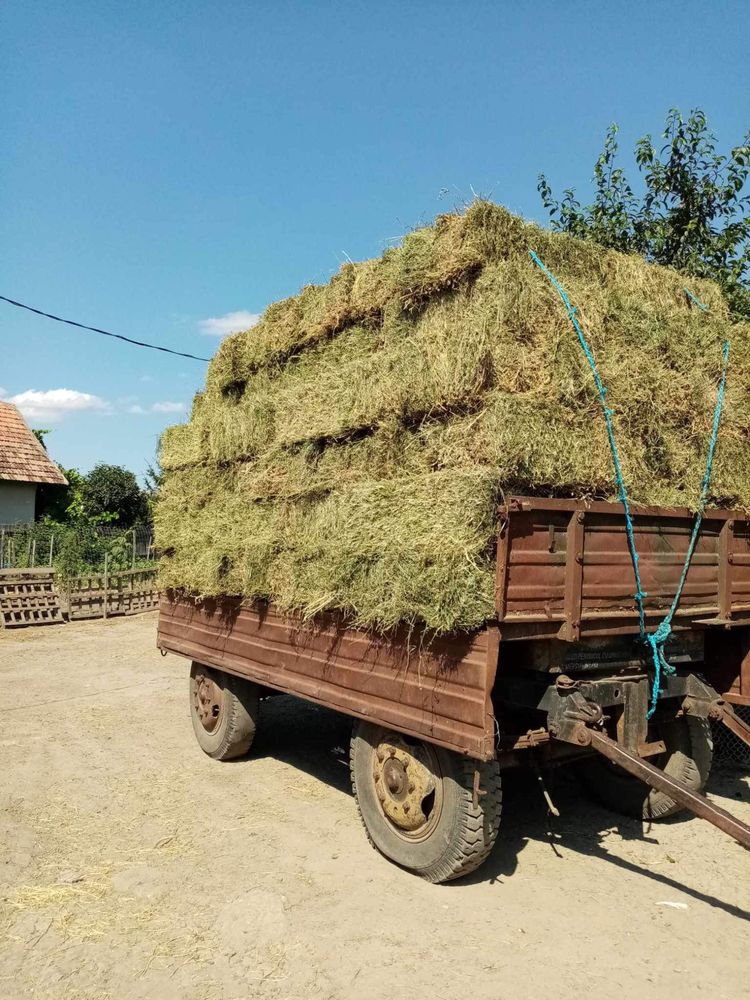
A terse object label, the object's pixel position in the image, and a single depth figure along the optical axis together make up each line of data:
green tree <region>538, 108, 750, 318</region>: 8.55
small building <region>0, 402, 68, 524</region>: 24.02
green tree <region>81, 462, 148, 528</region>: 29.47
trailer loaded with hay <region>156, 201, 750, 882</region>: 3.91
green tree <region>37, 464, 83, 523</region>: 26.18
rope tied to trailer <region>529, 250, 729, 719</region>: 4.29
